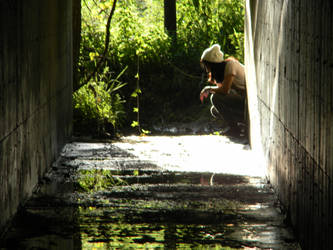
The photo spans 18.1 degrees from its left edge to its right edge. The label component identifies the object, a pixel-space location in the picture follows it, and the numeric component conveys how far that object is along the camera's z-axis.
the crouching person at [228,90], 18.68
